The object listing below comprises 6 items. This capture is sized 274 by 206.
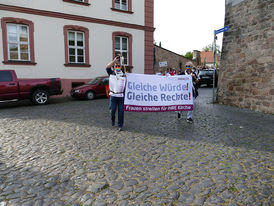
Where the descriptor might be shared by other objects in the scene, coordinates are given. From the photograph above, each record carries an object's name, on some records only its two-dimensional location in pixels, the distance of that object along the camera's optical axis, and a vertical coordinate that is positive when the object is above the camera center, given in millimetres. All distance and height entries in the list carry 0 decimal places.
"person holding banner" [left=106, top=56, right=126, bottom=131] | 6184 -287
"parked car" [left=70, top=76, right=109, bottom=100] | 13625 -874
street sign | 10277 +2042
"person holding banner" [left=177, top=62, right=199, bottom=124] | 7492 +72
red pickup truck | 10898 -673
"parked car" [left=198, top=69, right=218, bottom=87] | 23720 -110
